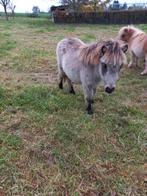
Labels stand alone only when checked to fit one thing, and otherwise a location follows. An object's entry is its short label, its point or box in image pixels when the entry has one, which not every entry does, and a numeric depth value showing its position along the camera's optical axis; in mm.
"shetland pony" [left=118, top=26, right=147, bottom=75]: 3333
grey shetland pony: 1851
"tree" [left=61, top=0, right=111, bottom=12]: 9516
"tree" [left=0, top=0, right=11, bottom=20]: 9991
